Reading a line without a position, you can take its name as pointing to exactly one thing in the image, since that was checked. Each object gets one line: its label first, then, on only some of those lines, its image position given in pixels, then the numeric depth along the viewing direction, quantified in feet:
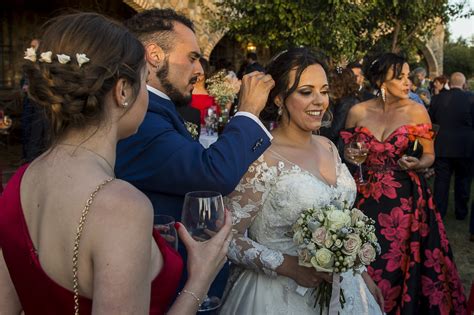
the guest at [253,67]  19.78
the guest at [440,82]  35.23
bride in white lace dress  7.82
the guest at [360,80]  21.78
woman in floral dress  12.78
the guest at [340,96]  19.90
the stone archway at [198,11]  34.15
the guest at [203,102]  23.30
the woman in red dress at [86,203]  3.94
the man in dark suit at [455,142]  24.23
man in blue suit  5.99
